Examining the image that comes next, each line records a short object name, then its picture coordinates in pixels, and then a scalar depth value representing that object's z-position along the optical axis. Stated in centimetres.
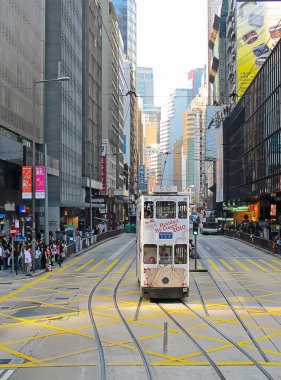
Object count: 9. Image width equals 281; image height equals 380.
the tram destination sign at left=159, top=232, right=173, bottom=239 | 1966
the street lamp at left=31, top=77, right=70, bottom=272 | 3041
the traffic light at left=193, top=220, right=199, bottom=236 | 3228
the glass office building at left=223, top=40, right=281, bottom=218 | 5516
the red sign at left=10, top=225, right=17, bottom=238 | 2884
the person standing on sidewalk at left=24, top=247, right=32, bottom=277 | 2911
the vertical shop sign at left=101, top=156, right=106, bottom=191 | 9343
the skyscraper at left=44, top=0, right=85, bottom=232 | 6122
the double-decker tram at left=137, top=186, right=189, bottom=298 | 1962
